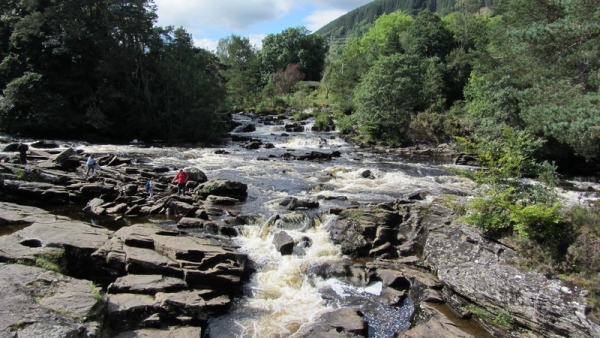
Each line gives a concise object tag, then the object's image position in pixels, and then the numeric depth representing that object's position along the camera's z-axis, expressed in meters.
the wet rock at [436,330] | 9.79
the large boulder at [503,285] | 9.49
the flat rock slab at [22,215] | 13.80
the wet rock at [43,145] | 32.11
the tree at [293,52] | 105.88
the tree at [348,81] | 59.06
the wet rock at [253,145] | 41.00
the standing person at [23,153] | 24.21
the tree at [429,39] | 55.75
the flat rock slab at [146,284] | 10.69
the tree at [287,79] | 93.73
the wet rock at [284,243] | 14.79
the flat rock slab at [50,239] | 10.41
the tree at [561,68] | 14.07
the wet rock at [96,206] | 18.48
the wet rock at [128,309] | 9.58
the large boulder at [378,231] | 14.97
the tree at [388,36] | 59.31
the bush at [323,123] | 54.06
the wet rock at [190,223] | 17.08
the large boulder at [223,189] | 21.95
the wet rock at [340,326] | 9.85
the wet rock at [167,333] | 9.34
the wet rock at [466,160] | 33.09
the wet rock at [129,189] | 20.92
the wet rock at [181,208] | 18.61
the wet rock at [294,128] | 53.66
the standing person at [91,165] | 23.33
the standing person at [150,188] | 20.91
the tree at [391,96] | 40.09
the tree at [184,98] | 43.22
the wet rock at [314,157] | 34.84
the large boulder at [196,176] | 24.09
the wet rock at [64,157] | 25.15
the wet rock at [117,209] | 18.55
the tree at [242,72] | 83.12
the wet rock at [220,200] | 20.86
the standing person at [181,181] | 21.26
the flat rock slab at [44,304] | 7.13
